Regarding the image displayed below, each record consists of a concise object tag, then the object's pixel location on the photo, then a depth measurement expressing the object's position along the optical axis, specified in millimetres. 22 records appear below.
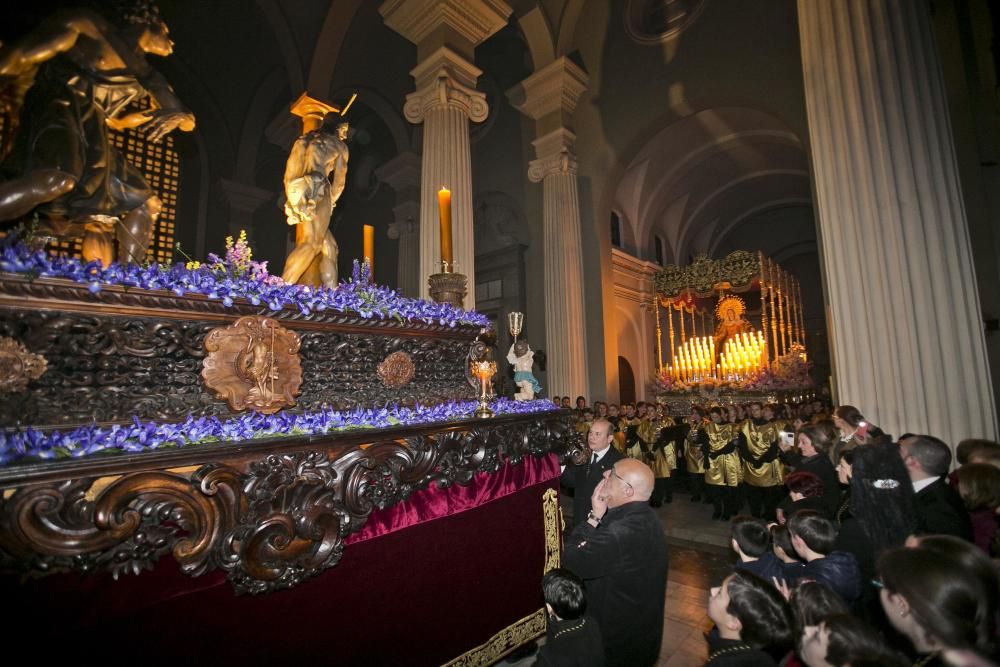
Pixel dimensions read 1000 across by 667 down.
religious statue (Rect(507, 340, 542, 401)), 4910
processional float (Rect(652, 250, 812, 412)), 12602
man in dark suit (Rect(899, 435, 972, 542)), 2324
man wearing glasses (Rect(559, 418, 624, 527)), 3433
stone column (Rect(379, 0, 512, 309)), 6836
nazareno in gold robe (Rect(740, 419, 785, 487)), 6301
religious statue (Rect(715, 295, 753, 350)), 14266
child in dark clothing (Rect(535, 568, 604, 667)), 1773
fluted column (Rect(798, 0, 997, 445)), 3801
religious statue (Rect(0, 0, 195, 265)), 2205
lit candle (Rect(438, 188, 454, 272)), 3725
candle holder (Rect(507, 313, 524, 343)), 4131
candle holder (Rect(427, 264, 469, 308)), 3883
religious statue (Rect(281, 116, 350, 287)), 3434
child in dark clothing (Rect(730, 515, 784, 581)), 2537
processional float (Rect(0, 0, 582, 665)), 1535
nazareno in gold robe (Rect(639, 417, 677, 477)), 7410
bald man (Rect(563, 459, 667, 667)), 2139
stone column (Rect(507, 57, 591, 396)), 10039
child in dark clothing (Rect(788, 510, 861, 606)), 2184
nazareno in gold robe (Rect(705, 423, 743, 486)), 6641
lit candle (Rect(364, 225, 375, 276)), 4052
